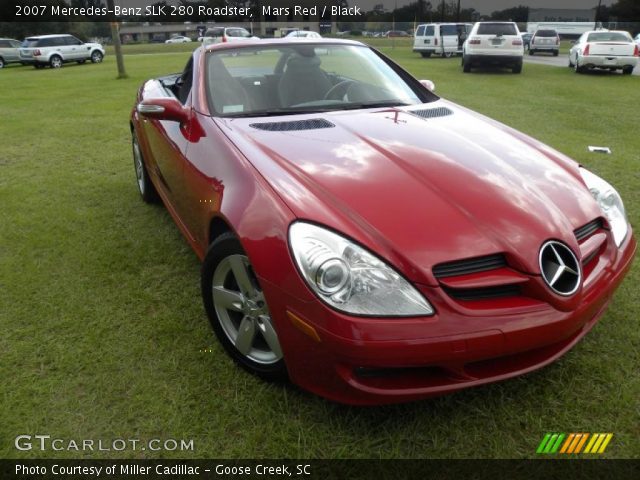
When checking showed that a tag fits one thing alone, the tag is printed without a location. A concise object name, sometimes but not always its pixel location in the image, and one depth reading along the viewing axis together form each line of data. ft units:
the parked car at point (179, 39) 198.47
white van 77.92
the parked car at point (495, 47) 49.42
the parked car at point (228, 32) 101.09
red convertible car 5.48
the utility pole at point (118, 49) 51.08
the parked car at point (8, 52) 78.59
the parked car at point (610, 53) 48.44
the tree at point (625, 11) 175.85
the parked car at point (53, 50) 72.84
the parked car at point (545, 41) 84.64
